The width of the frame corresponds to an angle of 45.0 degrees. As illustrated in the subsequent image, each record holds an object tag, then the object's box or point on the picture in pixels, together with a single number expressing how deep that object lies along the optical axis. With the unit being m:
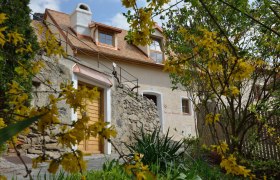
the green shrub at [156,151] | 4.93
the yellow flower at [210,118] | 2.53
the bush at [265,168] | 5.36
